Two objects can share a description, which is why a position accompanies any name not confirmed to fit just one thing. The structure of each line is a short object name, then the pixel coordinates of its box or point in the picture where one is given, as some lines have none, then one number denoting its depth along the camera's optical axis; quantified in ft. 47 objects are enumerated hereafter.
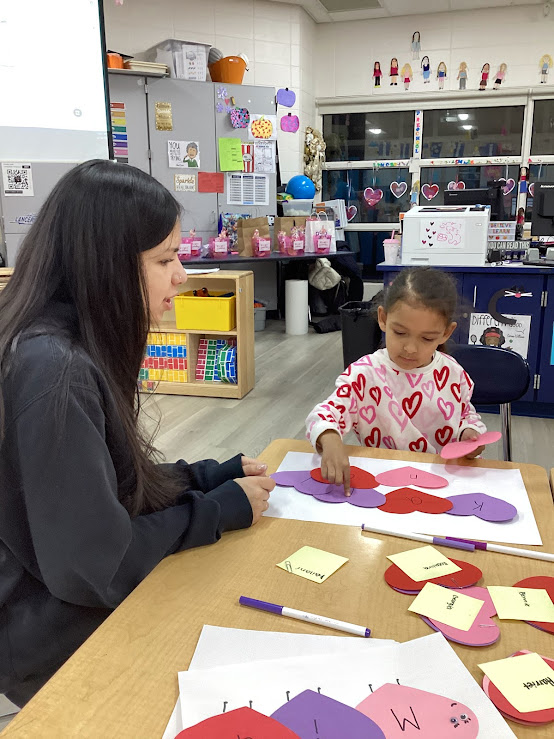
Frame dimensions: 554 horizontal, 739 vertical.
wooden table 1.88
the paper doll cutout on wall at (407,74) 19.80
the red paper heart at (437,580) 2.51
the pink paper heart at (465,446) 3.82
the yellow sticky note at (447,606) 2.31
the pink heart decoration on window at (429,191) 20.88
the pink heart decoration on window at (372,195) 21.48
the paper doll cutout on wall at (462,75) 19.30
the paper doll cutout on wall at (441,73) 19.48
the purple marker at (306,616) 2.24
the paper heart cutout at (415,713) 1.81
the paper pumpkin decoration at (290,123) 19.48
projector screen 9.26
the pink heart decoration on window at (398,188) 21.18
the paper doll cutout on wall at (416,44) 19.46
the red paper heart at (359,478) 3.51
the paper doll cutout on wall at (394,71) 19.83
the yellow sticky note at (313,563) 2.61
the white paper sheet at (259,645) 2.11
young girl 4.82
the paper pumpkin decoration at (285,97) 19.17
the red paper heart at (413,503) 3.21
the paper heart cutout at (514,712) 1.85
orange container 17.21
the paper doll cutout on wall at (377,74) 20.04
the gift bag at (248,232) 16.89
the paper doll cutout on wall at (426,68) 19.57
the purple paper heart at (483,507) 3.13
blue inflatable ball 19.21
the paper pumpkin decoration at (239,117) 17.34
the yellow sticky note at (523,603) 2.33
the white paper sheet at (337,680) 1.90
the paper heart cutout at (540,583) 2.49
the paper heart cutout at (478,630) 2.20
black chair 5.57
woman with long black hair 2.39
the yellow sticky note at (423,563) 2.61
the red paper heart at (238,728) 1.77
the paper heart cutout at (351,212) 21.89
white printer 11.33
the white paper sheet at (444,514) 2.99
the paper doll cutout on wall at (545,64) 18.58
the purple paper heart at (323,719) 1.80
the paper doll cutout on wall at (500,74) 18.97
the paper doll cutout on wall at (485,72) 19.10
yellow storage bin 11.80
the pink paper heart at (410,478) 3.52
